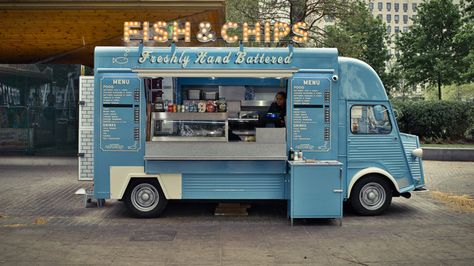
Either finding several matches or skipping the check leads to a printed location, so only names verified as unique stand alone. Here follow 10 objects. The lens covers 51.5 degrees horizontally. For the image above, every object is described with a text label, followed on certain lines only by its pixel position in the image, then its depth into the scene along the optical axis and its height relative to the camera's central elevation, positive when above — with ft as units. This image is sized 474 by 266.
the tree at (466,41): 77.25 +15.63
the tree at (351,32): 70.74 +16.49
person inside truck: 29.55 +1.44
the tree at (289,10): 71.51 +18.45
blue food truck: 27.27 -0.11
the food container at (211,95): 32.34 +2.55
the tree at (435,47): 87.30 +16.00
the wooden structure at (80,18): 40.42 +10.45
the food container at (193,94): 32.55 +2.63
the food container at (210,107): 28.78 +1.57
